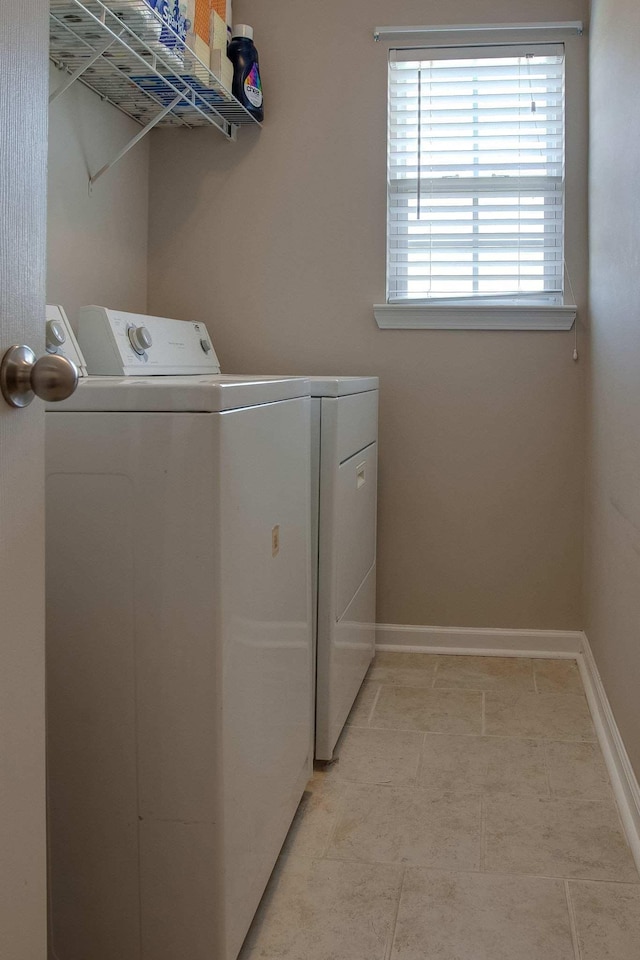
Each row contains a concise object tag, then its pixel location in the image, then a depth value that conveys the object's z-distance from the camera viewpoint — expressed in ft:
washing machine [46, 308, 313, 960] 3.98
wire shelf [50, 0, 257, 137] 6.56
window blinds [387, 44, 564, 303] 9.19
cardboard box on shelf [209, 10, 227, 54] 8.22
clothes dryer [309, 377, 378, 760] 6.70
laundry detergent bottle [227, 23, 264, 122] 8.79
